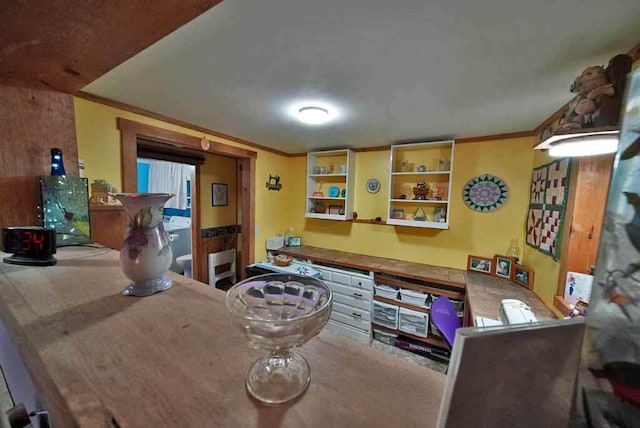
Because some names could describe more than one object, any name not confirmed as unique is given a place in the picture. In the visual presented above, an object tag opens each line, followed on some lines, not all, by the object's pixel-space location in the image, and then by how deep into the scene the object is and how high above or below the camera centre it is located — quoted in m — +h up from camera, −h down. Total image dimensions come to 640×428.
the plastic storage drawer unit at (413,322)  2.42 -1.19
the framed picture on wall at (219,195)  3.50 -0.03
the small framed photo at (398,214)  2.82 -0.16
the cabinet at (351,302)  2.65 -1.11
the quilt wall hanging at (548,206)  1.61 +0.00
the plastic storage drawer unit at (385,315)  2.55 -1.19
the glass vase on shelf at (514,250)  2.31 -0.42
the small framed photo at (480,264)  2.42 -0.60
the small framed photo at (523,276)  2.03 -0.60
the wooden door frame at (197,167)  1.83 +0.23
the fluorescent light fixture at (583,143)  0.98 +0.27
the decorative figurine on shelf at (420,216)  2.68 -0.16
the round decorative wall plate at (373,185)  3.01 +0.16
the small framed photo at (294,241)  3.46 -0.62
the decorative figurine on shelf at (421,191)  2.66 +0.10
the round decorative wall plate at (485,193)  2.38 +0.10
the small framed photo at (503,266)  2.27 -0.57
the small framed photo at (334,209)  3.21 -0.15
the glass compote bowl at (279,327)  0.38 -0.22
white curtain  4.63 +0.22
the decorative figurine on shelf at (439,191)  2.62 +0.10
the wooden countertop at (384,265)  2.36 -0.70
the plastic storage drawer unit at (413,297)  2.43 -0.94
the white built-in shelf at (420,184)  2.56 +0.18
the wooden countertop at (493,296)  1.64 -0.69
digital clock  0.91 -0.22
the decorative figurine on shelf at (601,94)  0.96 +0.44
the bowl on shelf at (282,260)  2.94 -0.76
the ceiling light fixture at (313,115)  1.71 +0.57
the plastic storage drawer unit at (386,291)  2.56 -0.94
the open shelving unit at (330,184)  3.04 +0.16
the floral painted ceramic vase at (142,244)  0.69 -0.15
